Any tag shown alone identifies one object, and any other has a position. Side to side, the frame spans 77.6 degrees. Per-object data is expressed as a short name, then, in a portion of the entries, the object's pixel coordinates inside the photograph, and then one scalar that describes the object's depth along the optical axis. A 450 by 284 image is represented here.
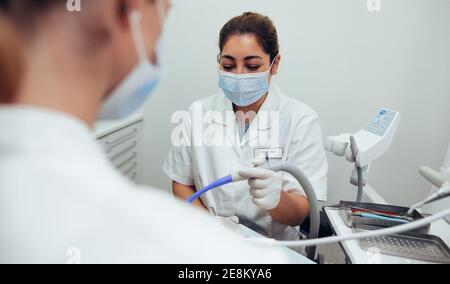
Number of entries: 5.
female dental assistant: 0.90
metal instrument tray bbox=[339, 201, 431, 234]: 0.62
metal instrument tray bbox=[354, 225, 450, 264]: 0.52
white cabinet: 0.89
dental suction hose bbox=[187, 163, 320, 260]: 0.72
